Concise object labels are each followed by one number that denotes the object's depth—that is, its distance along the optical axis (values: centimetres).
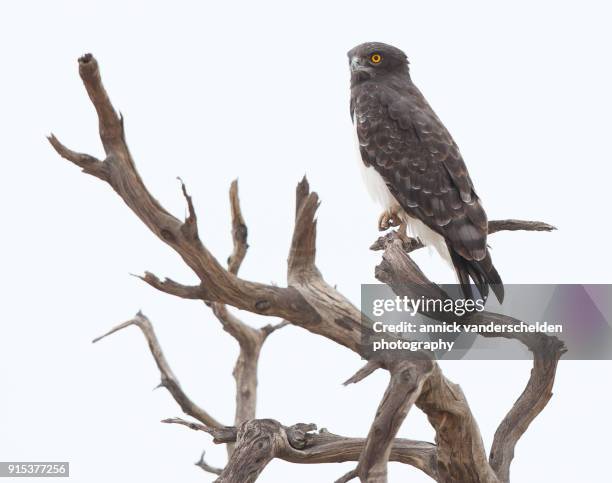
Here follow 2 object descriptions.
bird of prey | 983
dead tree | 772
